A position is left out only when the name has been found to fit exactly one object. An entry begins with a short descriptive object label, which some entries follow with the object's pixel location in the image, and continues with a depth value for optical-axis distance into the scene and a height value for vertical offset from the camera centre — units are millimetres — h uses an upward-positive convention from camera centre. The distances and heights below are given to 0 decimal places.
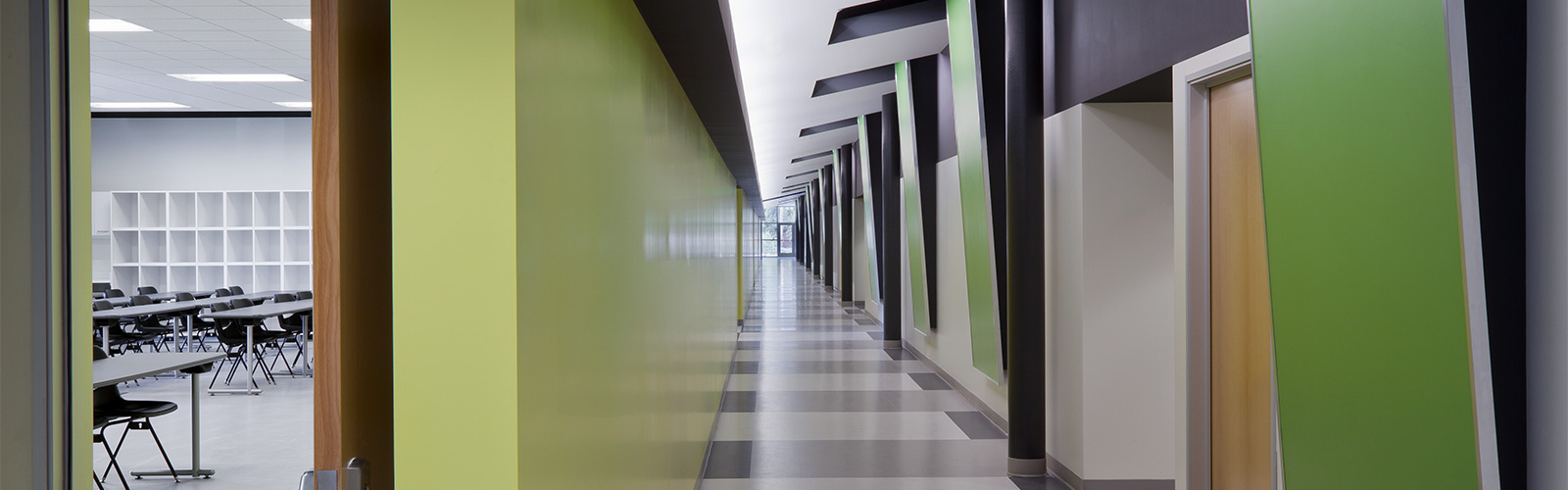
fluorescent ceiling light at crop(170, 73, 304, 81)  10039 +2310
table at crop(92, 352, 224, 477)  4543 -502
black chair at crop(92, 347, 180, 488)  4672 -726
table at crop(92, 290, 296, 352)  8078 -326
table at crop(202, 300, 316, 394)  8266 -374
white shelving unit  12422 +528
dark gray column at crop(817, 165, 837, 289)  21025 +989
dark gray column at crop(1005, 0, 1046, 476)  5008 +95
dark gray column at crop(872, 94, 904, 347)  10352 +301
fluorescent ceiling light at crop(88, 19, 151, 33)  7488 +2235
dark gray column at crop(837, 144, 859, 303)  15867 +980
